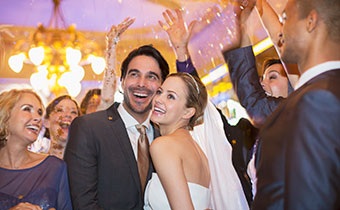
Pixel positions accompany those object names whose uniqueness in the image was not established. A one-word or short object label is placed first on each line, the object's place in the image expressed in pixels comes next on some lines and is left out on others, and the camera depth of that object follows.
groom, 1.58
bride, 1.33
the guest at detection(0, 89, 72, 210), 1.50
